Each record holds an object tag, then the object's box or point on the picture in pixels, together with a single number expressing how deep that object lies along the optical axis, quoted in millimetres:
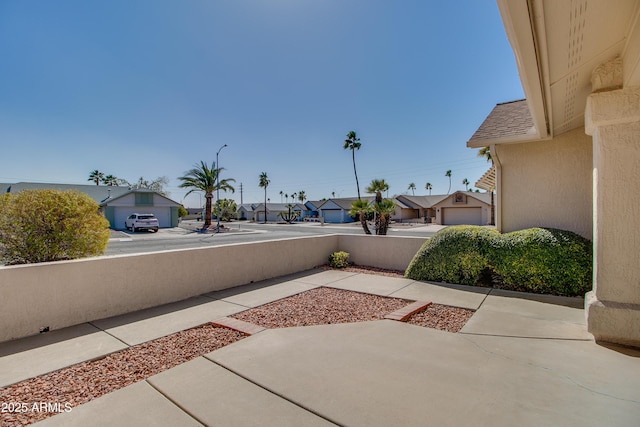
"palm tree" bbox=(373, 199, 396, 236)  15511
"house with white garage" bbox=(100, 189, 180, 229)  32062
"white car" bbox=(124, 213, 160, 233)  27141
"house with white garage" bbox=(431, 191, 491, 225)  36688
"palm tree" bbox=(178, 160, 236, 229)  32031
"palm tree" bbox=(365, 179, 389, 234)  15819
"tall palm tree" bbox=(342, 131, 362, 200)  35594
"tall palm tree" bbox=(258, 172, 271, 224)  61406
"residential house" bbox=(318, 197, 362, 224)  54094
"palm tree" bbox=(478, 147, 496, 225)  21134
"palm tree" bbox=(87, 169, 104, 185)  55497
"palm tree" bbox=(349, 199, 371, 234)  17375
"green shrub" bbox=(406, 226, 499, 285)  6797
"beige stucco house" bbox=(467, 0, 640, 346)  2861
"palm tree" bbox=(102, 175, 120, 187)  55281
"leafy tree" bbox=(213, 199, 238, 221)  64750
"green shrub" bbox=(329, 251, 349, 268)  9227
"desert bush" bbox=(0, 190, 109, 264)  4723
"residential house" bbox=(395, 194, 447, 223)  51500
